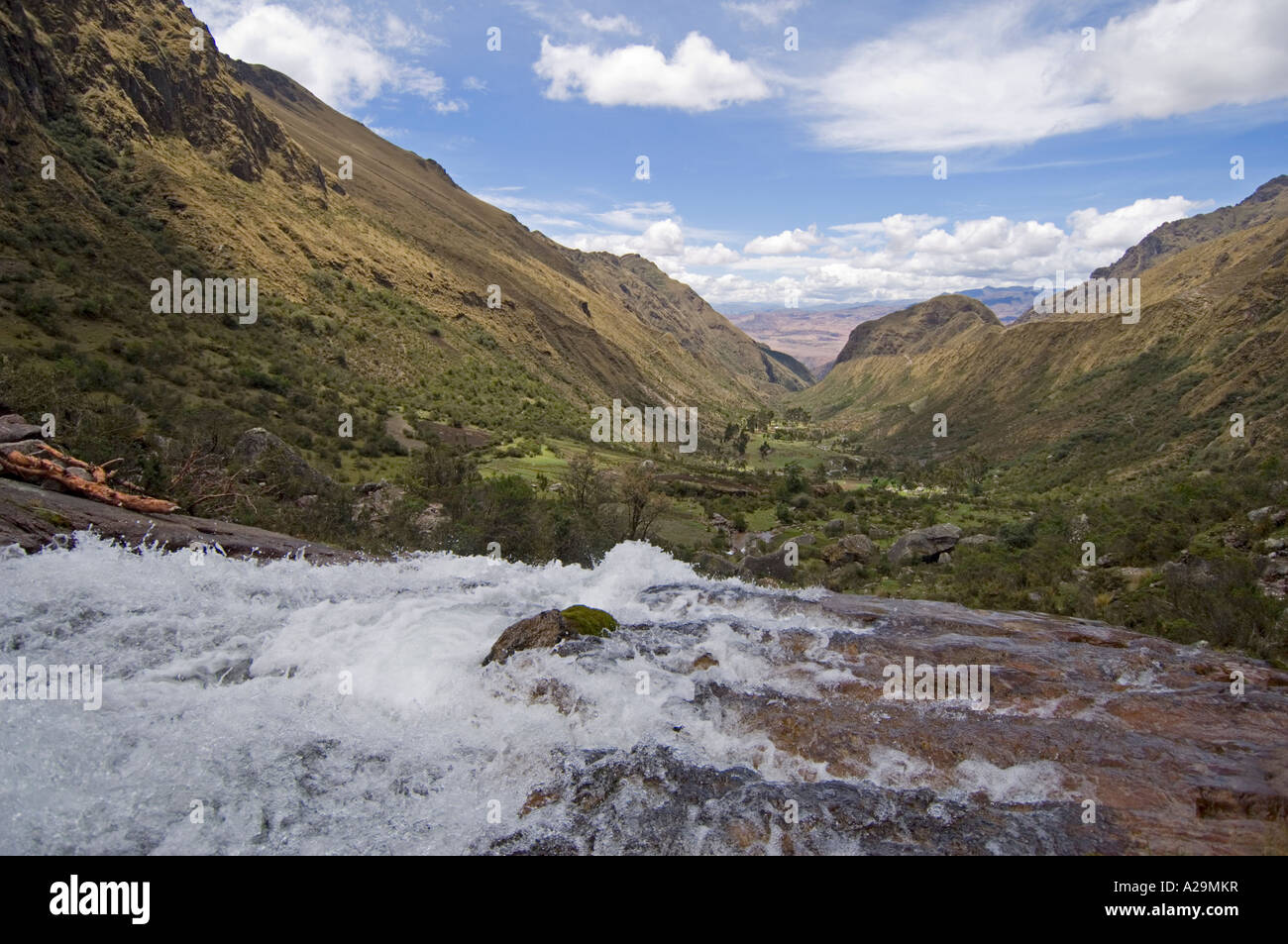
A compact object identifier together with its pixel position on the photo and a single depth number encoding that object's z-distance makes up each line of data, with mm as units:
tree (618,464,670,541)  28366
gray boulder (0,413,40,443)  13109
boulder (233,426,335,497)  21328
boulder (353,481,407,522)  21973
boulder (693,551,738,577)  23766
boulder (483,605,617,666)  9148
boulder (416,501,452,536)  21291
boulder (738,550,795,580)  25506
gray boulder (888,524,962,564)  27406
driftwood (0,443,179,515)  12008
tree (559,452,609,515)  29703
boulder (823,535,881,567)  28016
